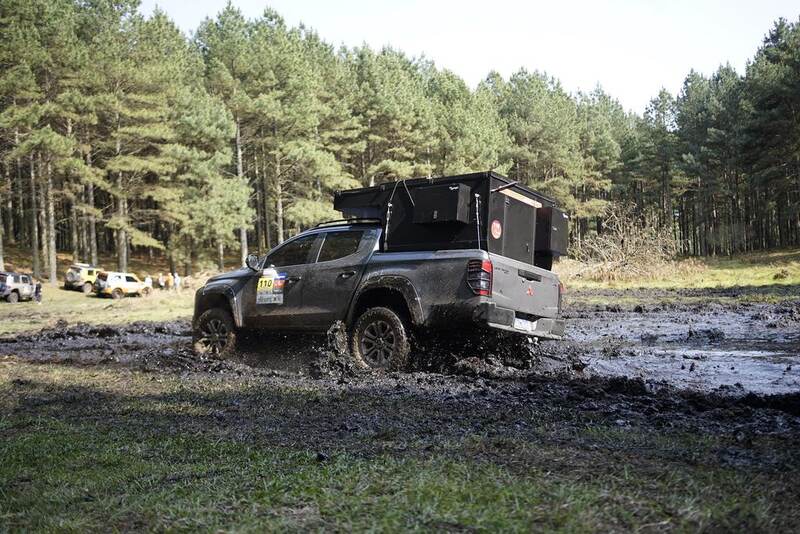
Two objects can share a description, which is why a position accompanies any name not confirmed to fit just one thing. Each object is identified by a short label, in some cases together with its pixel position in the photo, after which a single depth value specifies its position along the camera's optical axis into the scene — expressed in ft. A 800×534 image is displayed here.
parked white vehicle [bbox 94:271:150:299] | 114.52
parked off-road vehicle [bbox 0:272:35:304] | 99.86
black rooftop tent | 27.02
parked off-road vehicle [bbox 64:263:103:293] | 117.70
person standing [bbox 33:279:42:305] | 102.73
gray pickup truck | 26.04
